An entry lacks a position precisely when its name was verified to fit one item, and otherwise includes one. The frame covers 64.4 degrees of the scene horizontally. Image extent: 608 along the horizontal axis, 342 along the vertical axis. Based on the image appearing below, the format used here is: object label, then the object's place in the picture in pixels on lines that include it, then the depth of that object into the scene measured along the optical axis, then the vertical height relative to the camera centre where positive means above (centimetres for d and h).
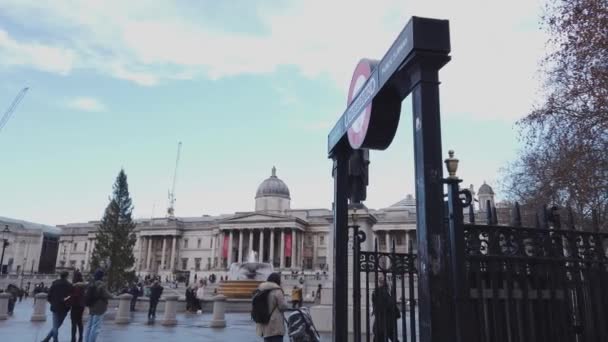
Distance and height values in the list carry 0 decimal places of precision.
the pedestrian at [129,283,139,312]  2802 -117
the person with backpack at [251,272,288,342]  700 -45
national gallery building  8694 +774
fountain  3841 +44
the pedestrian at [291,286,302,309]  2354 -77
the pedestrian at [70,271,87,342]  1181 -67
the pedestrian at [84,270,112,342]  1075 -66
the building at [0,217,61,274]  10031 +525
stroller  664 -66
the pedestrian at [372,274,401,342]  606 -47
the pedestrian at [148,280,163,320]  2181 -95
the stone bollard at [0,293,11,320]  1906 -132
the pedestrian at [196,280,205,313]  2793 -115
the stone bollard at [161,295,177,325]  1834 -130
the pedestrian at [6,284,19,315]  2367 -143
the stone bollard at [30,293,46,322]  1862 -135
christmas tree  5212 +400
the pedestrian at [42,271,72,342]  1141 -59
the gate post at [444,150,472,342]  338 +21
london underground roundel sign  495 +189
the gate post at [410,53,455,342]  330 +53
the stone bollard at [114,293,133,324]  1869 -135
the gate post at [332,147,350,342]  616 +46
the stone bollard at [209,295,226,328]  1805 -132
